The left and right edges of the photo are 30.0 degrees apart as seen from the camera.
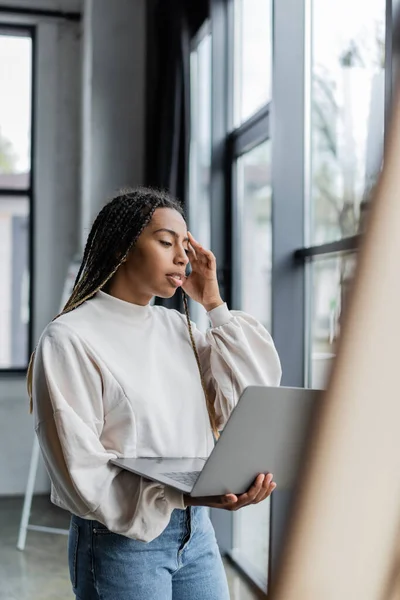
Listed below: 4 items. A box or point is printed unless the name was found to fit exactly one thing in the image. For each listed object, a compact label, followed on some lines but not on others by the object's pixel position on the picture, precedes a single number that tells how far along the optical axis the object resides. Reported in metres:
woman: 1.18
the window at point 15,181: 5.11
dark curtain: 3.74
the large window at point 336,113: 2.27
